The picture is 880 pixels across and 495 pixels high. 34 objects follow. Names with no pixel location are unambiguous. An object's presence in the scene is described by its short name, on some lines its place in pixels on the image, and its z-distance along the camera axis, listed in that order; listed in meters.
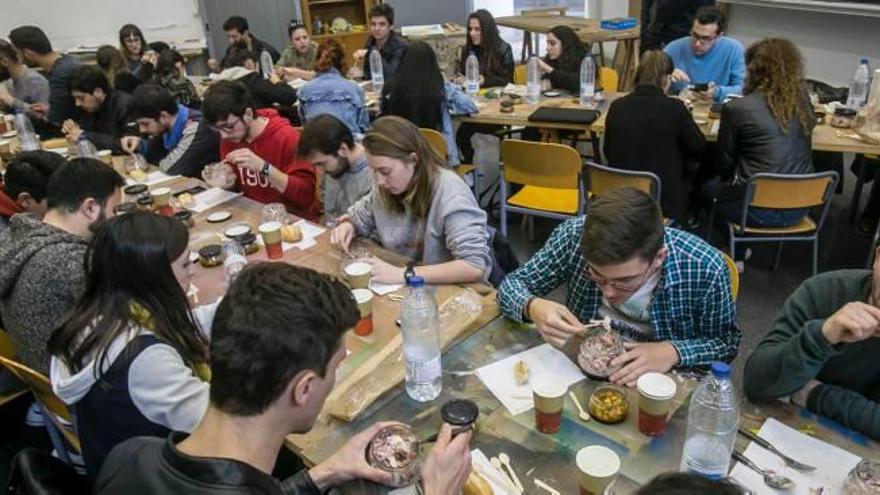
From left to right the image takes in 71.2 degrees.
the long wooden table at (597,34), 7.21
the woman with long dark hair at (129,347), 1.60
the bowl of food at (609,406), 1.51
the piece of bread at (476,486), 1.35
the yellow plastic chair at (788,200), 3.20
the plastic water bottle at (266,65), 6.21
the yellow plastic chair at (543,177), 3.65
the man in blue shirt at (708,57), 4.71
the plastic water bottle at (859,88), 3.99
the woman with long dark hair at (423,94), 4.35
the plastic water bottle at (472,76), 5.24
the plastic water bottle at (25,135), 4.48
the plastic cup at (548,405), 1.47
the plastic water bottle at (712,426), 1.35
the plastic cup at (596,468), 1.28
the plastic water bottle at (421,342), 1.66
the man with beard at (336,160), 2.80
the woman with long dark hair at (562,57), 5.11
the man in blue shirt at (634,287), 1.64
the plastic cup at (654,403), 1.45
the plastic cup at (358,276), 2.21
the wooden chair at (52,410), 1.88
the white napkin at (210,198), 3.18
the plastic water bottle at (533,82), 4.84
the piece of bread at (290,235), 2.69
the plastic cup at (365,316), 1.99
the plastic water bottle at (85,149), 4.06
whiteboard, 7.54
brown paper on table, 1.63
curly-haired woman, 3.40
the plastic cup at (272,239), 2.54
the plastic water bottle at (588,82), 4.62
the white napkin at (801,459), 1.32
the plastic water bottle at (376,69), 5.79
